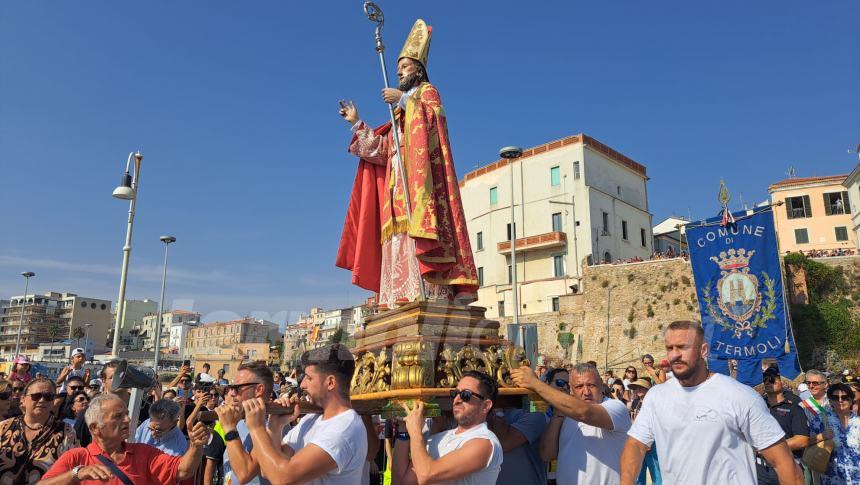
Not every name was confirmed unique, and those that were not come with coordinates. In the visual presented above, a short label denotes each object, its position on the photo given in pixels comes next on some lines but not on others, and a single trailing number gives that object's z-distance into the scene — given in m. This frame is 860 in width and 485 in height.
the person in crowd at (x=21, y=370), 8.91
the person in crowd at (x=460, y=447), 3.22
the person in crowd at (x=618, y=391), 11.06
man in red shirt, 2.92
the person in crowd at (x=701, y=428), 3.27
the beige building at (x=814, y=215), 42.31
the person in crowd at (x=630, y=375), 12.81
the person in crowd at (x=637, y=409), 6.66
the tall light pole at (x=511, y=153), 17.79
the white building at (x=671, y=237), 50.00
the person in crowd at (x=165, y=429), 5.38
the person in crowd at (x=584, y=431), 3.81
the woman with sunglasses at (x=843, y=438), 5.58
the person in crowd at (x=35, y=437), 4.02
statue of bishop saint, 5.26
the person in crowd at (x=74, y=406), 6.56
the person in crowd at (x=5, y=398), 5.18
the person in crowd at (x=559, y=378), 4.59
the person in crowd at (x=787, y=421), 5.97
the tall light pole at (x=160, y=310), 25.88
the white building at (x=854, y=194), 38.88
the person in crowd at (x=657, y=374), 9.25
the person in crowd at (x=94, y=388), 8.03
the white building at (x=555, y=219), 40.62
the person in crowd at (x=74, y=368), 9.34
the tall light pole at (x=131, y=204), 12.27
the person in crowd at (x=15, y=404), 5.83
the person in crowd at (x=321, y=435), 2.90
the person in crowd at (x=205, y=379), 9.85
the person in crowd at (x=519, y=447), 4.17
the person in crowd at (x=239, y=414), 3.06
